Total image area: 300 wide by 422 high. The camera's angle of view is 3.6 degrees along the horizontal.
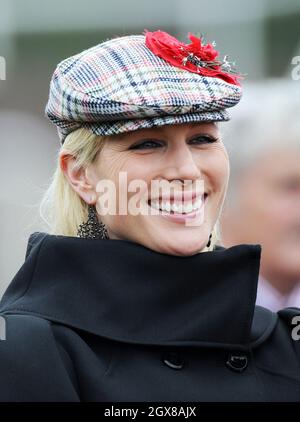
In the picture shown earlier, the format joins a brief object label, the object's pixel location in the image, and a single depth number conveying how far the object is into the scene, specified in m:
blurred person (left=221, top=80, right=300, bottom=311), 4.88
